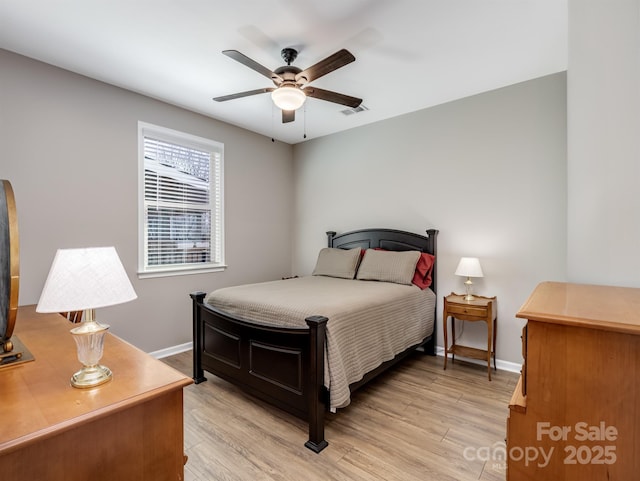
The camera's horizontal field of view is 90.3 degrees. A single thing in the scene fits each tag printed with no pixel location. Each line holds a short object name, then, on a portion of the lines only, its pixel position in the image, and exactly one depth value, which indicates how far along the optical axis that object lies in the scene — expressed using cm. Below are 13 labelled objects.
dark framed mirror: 103
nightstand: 290
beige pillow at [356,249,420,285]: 335
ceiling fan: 204
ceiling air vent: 360
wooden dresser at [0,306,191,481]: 78
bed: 201
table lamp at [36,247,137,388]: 94
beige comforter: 209
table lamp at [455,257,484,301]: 303
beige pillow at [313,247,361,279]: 374
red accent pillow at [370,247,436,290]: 343
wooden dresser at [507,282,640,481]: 86
